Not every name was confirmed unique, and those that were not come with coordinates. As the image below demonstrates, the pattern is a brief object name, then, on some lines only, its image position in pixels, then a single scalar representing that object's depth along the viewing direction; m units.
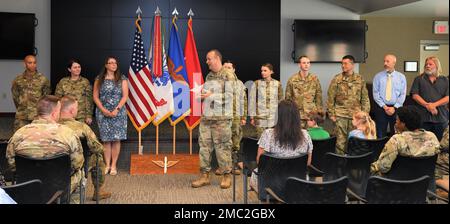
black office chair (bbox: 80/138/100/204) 4.36
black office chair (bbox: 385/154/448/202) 3.79
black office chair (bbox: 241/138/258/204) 5.12
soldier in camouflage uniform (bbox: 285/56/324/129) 6.96
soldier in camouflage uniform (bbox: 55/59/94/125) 6.64
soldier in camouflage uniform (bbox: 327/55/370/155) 6.66
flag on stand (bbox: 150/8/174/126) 6.79
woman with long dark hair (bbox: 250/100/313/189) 4.09
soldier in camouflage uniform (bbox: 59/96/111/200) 4.42
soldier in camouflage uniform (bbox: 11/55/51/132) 6.88
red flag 6.83
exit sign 12.71
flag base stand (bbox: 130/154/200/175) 6.82
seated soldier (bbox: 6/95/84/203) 3.78
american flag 6.87
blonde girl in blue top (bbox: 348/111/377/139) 4.98
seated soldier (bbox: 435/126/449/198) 4.17
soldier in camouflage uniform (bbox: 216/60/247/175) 6.09
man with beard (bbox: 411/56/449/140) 6.55
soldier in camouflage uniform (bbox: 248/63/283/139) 7.08
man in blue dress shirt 6.88
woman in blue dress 6.58
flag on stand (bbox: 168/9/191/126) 6.81
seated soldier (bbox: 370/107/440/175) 3.84
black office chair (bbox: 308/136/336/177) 4.86
